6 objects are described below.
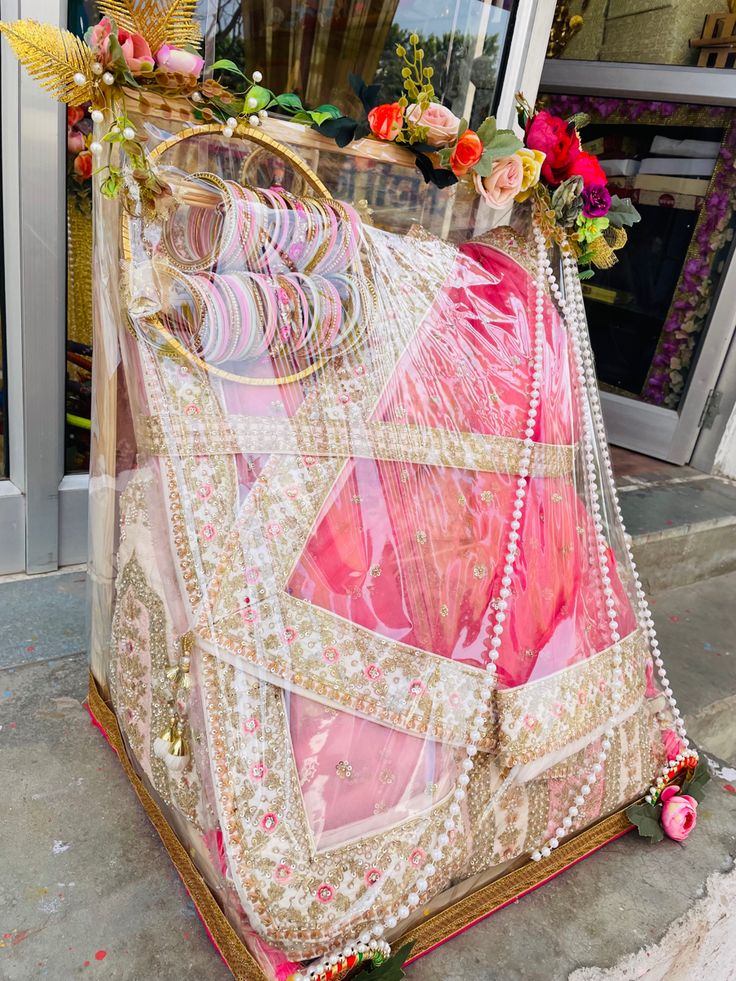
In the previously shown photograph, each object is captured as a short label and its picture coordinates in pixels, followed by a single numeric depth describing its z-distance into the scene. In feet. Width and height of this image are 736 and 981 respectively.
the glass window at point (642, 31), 10.11
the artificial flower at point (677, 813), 4.82
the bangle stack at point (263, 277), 3.45
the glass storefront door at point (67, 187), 5.60
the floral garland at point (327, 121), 3.29
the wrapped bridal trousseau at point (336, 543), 3.40
